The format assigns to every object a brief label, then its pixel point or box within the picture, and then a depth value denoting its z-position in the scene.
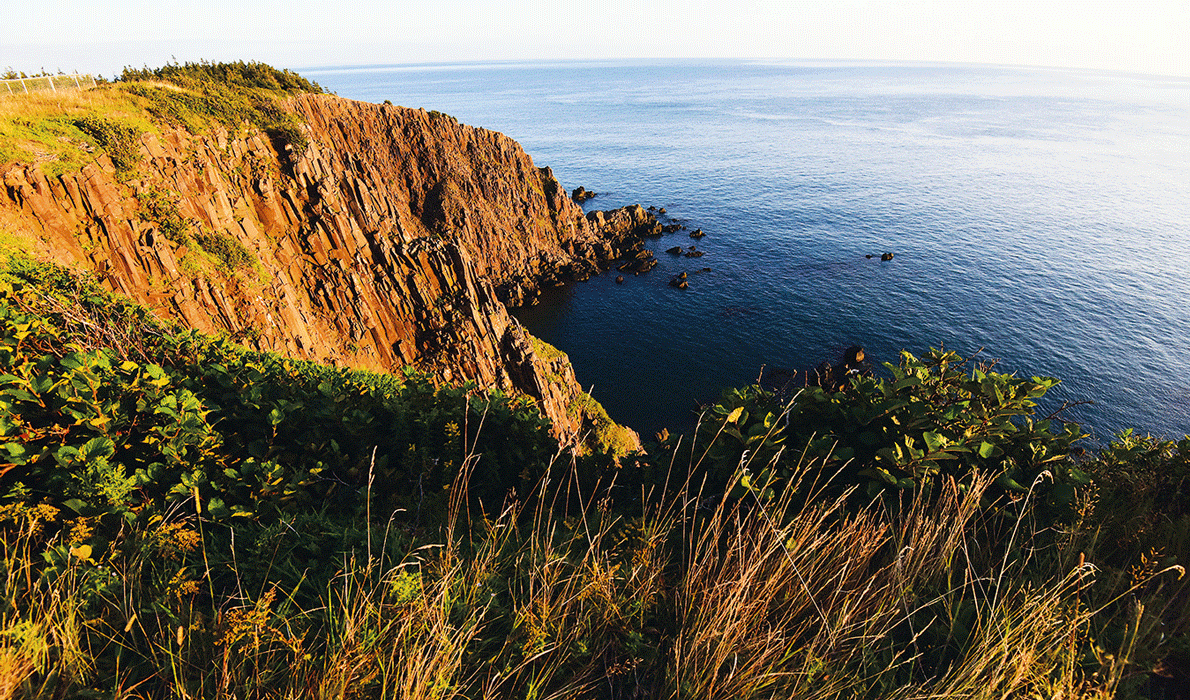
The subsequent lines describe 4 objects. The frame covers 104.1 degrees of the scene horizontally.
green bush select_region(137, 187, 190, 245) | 21.50
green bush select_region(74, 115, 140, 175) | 21.08
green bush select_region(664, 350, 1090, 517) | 4.94
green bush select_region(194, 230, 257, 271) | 23.59
